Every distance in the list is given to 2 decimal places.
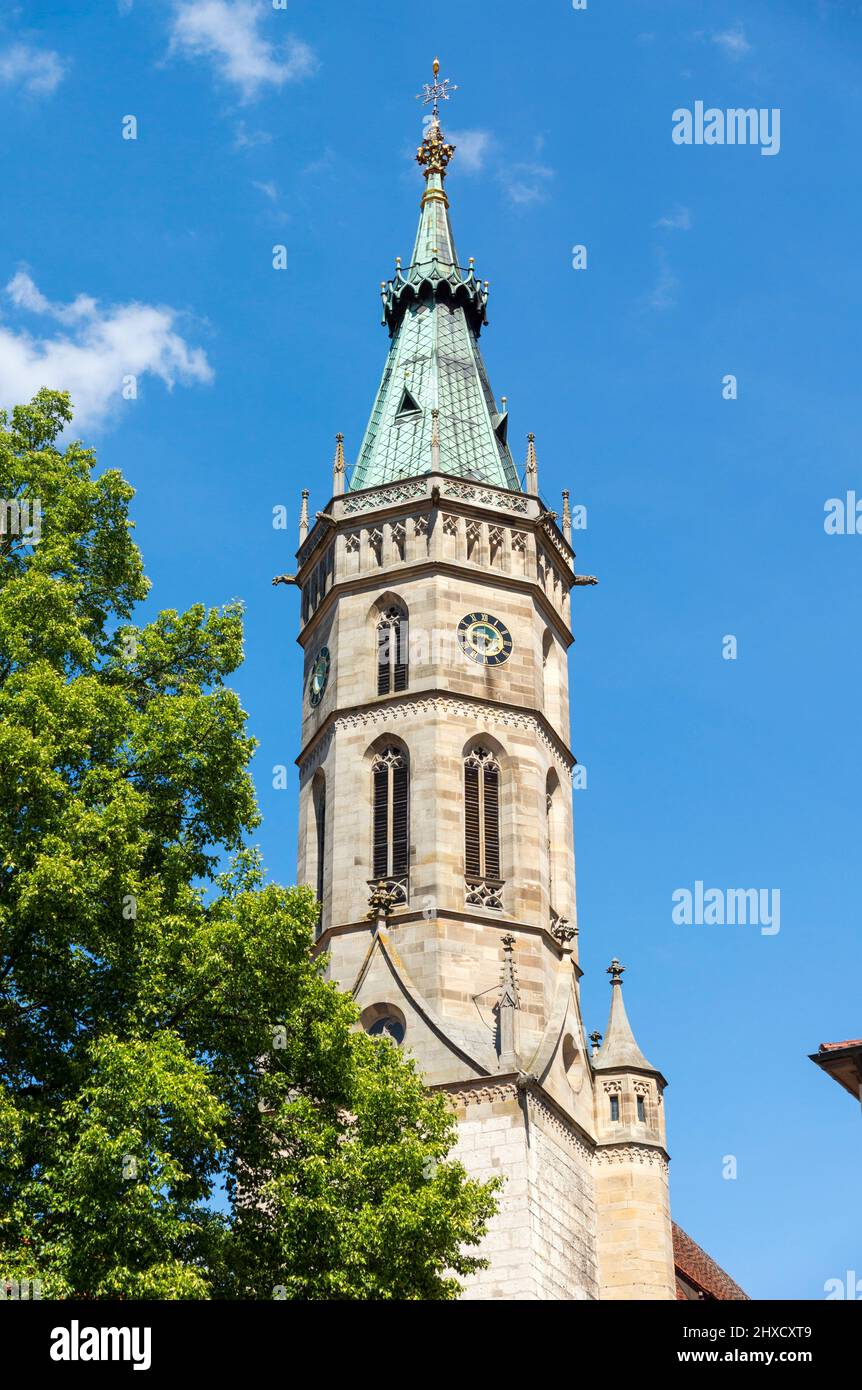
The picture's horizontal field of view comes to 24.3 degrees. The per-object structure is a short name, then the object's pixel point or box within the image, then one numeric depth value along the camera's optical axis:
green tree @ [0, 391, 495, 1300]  19.48
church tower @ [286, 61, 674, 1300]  38.47
